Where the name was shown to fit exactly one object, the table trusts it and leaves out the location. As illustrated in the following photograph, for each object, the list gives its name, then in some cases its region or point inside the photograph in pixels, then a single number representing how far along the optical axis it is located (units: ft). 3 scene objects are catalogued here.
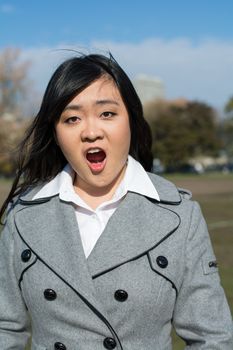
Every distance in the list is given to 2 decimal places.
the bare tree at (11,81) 167.63
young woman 5.76
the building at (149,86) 338.75
